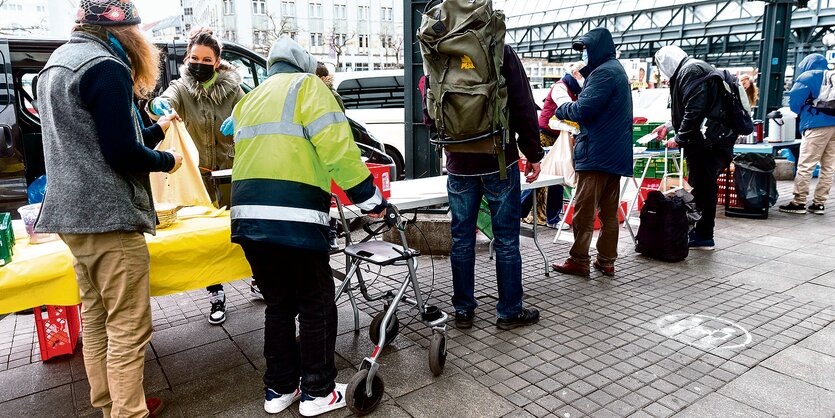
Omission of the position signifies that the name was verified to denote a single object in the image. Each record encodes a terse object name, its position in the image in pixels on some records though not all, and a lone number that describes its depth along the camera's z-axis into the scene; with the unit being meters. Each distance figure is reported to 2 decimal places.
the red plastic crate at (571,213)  6.12
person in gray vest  2.28
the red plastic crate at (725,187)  7.34
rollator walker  2.77
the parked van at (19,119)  4.73
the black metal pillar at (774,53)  9.95
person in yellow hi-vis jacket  2.56
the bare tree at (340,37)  61.75
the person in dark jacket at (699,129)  5.33
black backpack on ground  5.35
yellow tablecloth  2.62
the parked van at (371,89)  12.69
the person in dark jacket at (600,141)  4.61
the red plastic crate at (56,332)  3.43
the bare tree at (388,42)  66.75
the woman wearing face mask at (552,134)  5.97
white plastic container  9.52
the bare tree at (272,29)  56.41
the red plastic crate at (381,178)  3.85
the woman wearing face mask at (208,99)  3.97
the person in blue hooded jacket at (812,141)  7.23
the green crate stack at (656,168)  8.28
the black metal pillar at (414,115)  5.77
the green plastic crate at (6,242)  2.60
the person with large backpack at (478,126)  3.43
